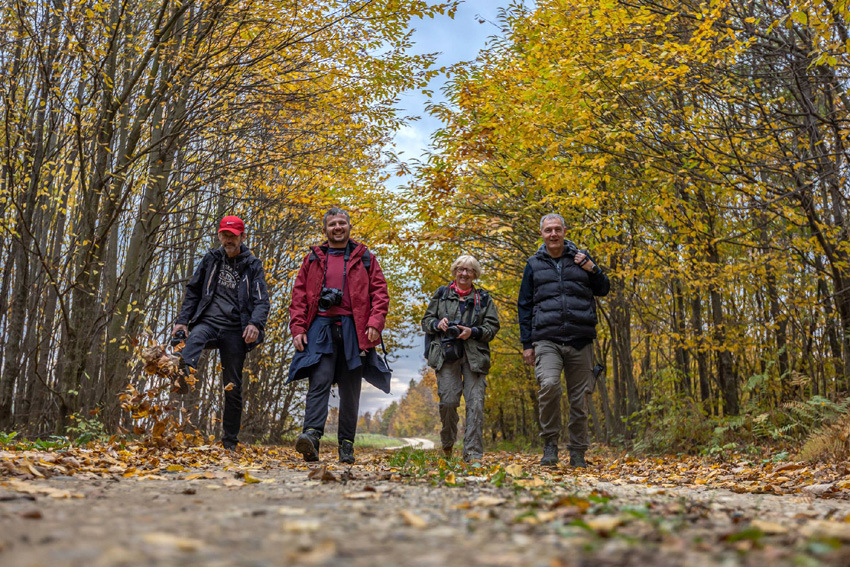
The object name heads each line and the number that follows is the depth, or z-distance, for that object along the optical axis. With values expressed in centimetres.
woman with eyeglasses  652
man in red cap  641
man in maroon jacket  561
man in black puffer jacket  635
